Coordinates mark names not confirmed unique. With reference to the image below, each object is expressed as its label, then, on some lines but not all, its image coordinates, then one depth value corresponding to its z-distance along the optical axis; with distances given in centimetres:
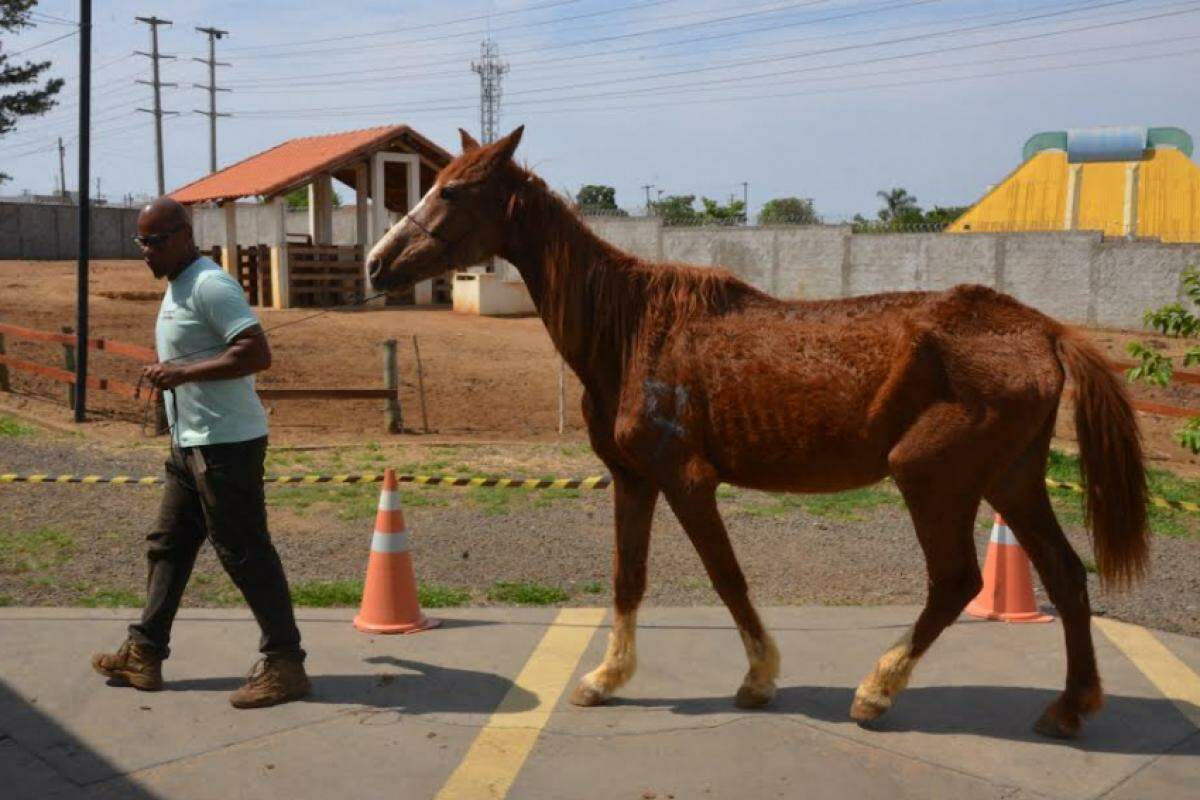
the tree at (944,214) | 5375
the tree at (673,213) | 3597
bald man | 429
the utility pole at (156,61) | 5028
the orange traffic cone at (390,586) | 525
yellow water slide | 3928
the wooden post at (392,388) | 1305
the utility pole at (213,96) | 5481
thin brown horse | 392
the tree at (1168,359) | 821
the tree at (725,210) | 5106
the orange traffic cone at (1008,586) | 539
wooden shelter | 2684
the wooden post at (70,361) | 1395
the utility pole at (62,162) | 9356
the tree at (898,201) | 6666
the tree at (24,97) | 2508
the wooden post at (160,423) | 1220
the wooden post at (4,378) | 1488
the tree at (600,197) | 3483
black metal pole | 1205
